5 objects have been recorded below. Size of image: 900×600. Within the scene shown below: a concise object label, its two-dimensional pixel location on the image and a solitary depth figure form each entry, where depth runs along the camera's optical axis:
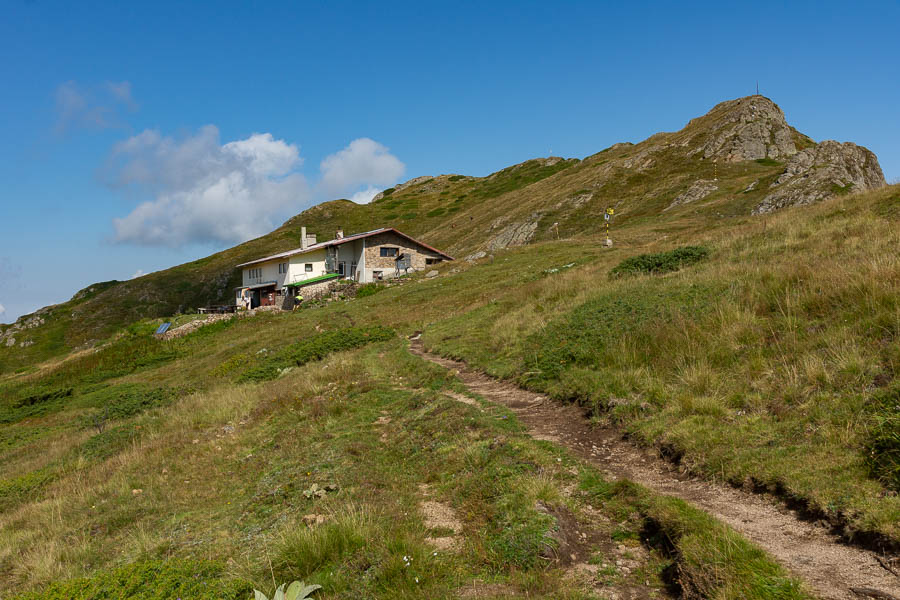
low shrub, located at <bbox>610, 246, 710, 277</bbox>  16.81
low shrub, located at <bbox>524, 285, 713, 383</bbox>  10.53
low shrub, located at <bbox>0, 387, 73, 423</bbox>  25.09
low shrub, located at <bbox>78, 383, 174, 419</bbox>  19.02
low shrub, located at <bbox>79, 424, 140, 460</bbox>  12.99
